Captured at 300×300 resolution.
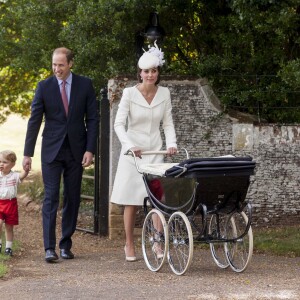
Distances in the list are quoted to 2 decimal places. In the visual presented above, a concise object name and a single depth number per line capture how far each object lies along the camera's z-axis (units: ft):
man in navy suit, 33.35
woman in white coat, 32.35
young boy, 34.81
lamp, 42.98
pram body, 28.60
